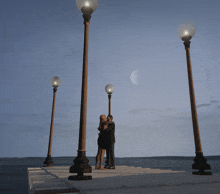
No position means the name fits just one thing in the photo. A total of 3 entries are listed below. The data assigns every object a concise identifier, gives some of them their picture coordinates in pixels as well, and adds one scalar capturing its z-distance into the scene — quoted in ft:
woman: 31.45
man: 31.71
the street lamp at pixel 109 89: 43.80
